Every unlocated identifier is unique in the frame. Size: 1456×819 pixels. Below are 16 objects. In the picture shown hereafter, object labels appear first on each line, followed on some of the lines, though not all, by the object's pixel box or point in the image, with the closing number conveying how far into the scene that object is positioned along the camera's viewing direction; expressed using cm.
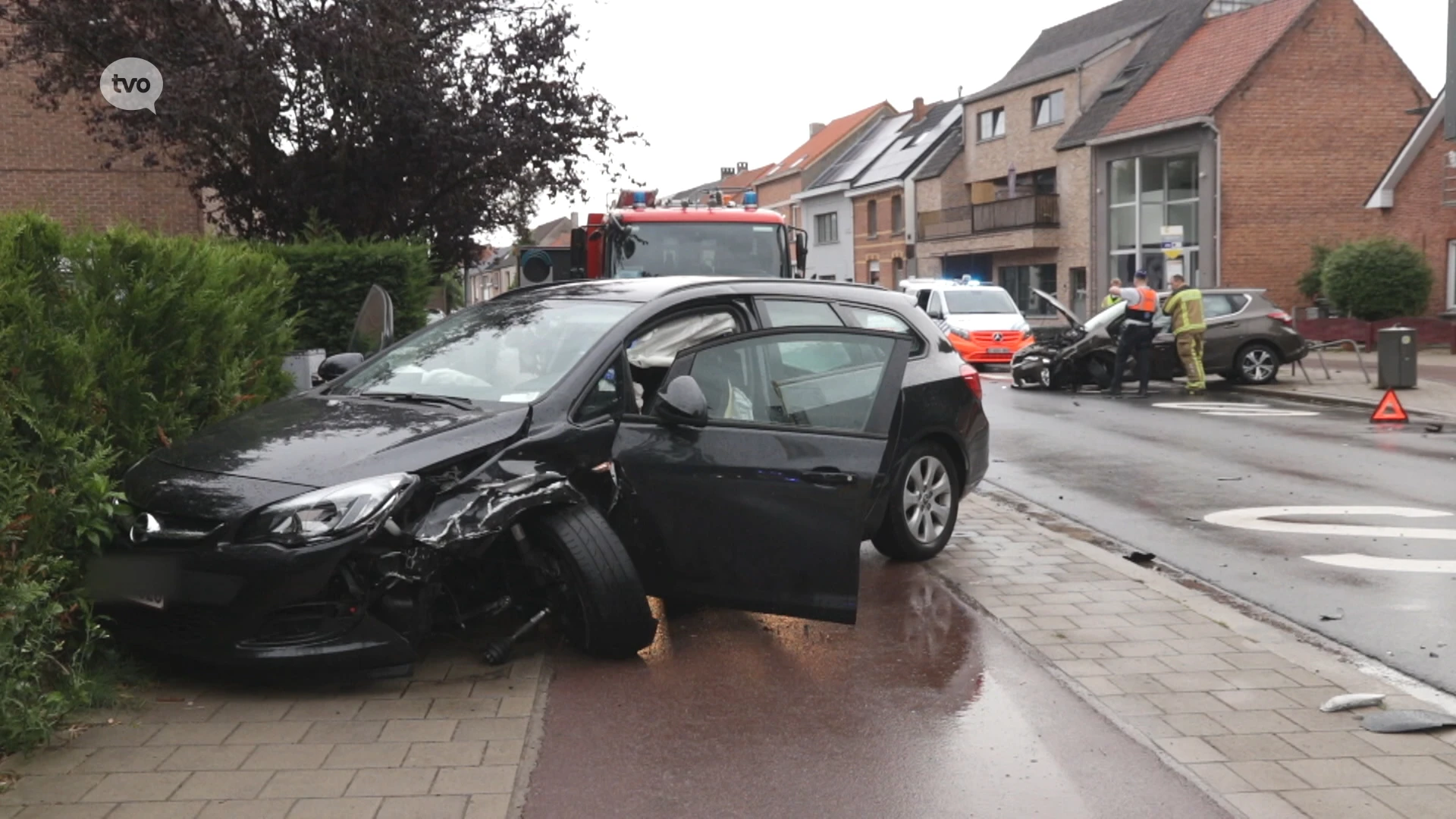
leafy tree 1511
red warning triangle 1563
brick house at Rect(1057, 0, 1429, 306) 3572
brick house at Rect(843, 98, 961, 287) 5284
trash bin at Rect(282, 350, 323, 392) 1000
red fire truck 1408
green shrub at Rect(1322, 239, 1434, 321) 2856
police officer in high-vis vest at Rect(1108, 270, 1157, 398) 1936
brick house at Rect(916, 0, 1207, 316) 4234
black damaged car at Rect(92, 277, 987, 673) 489
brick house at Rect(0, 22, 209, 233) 2252
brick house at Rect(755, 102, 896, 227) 6544
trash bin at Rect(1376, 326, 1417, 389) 1811
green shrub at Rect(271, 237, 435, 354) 1374
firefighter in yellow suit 1944
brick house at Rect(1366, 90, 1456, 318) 3055
